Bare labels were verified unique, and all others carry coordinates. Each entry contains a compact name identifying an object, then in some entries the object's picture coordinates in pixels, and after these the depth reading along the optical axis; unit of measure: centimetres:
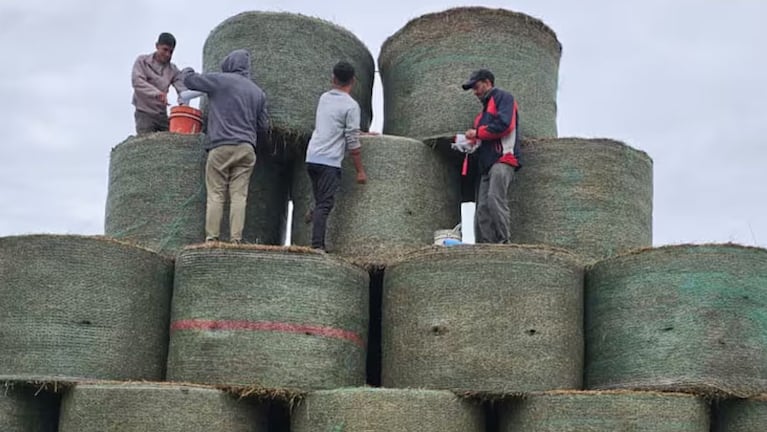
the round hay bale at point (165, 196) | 761
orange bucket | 810
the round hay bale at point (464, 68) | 809
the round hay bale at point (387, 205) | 743
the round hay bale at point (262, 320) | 618
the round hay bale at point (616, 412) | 575
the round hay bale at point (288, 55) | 788
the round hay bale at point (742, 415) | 605
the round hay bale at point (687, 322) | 614
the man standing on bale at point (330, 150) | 746
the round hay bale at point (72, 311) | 623
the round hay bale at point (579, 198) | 755
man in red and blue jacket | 745
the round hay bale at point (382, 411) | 574
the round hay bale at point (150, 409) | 578
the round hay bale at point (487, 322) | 620
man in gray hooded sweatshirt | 743
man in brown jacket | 857
